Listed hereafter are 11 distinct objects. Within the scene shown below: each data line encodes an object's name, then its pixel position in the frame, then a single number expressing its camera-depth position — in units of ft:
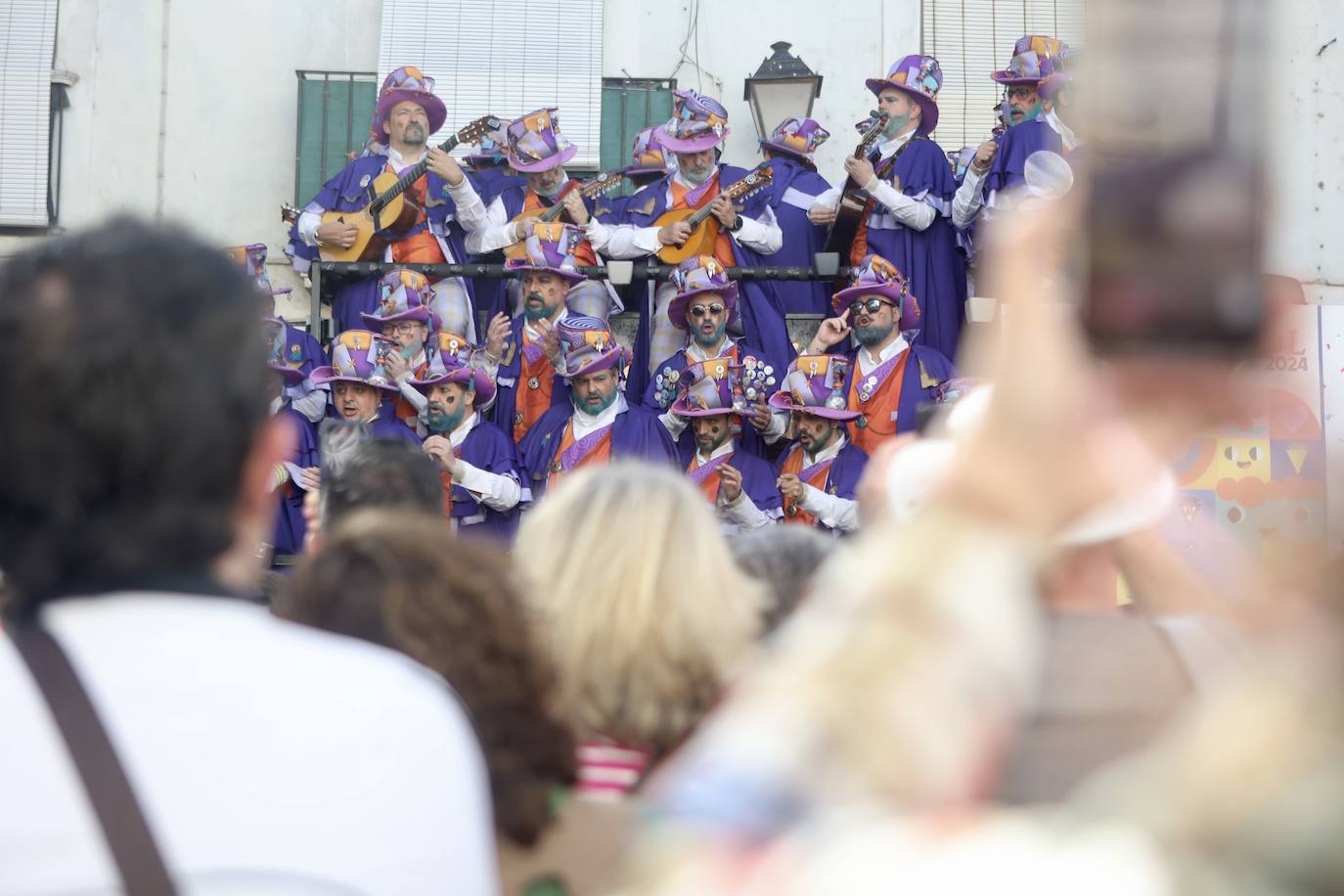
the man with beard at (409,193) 59.77
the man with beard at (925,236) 58.85
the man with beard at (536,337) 57.11
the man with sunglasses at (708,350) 54.70
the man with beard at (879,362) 54.65
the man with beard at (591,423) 54.44
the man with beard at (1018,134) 55.36
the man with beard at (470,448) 53.36
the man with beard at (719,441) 53.52
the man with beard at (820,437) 52.42
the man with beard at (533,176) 60.64
